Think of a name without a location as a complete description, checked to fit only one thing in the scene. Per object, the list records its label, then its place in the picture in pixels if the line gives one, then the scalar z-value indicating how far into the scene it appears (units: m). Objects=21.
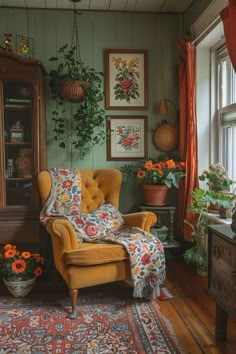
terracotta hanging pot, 2.89
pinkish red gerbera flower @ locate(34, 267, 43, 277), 2.56
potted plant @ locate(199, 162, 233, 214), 2.59
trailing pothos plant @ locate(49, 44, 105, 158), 3.05
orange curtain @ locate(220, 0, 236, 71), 1.92
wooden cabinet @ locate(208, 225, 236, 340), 1.62
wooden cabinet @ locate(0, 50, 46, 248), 2.79
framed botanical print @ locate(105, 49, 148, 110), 3.27
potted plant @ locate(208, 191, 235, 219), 2.46
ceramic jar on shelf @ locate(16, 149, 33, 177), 2.89
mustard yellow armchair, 2.20
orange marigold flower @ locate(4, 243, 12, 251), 2.64
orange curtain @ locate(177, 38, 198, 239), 2.89
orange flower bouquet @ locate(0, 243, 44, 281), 2.49
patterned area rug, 1.83
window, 2.79
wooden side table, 3.02
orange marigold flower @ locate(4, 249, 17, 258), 2.56
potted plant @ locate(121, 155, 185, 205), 2.97
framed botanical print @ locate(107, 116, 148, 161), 3.31
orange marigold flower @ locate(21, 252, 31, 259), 2.58
